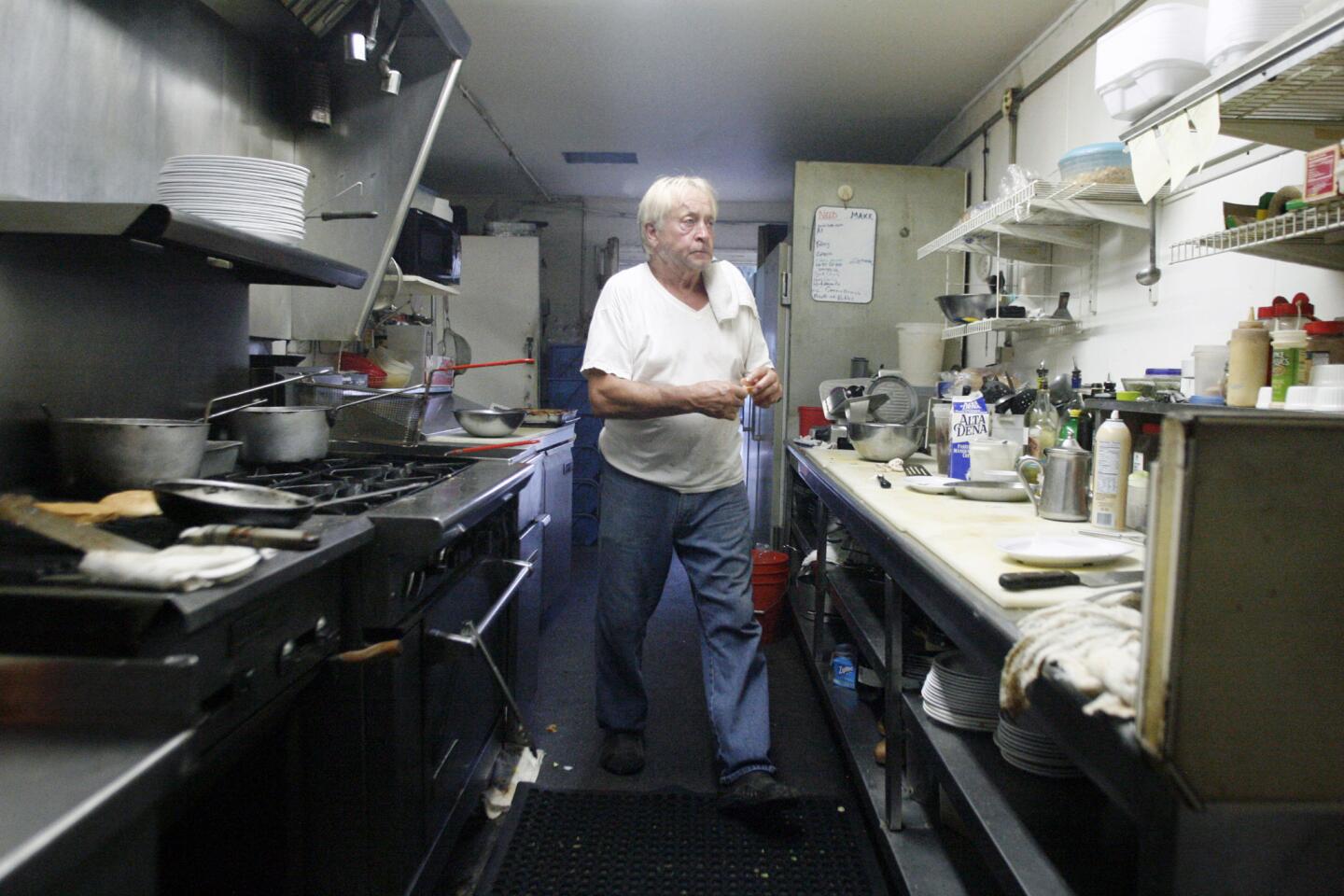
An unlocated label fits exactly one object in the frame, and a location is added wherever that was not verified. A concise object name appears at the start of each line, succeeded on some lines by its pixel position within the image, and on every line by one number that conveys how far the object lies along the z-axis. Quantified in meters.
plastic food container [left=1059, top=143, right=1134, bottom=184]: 2.04
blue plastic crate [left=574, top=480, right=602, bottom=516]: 5.25
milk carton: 2.02
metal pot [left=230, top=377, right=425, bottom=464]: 1.71
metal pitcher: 1.48
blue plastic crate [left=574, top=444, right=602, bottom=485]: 5.25
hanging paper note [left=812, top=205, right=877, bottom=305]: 3.79
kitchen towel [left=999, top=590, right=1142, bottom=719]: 0.67
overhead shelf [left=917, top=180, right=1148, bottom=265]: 2.19
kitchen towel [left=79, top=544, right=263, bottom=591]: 0.76
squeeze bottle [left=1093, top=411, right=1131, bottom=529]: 1.38
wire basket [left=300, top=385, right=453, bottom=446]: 2.32
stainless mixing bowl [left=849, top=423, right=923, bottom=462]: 2.54
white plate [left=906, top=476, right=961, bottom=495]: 1.83
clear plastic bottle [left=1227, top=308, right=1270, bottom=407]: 1.46
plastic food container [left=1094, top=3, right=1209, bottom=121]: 1.61
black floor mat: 1.62
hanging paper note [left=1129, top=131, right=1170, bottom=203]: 1.44
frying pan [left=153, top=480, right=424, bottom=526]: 1.05
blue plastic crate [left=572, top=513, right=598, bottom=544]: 5.15
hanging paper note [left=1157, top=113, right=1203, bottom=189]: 1.32
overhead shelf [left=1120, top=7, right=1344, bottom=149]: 1.05
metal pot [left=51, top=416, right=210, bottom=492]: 1.26
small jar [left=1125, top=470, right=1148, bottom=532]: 1.35
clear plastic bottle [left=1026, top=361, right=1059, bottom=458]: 1.96
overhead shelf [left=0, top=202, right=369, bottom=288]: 1.13
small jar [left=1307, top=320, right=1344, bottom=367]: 1.32
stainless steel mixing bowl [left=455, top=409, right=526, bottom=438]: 2.88
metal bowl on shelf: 2.88
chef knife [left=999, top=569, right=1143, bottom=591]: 0.97
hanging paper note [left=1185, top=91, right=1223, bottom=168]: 1.26
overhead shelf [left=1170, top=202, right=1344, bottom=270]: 1.22
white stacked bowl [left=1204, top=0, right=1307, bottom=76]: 1.21
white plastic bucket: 3.46
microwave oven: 3.58
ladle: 2.19
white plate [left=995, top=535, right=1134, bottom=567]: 1.07
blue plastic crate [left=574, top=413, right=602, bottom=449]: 5.32
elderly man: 1.97
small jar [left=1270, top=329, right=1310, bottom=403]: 1.34
